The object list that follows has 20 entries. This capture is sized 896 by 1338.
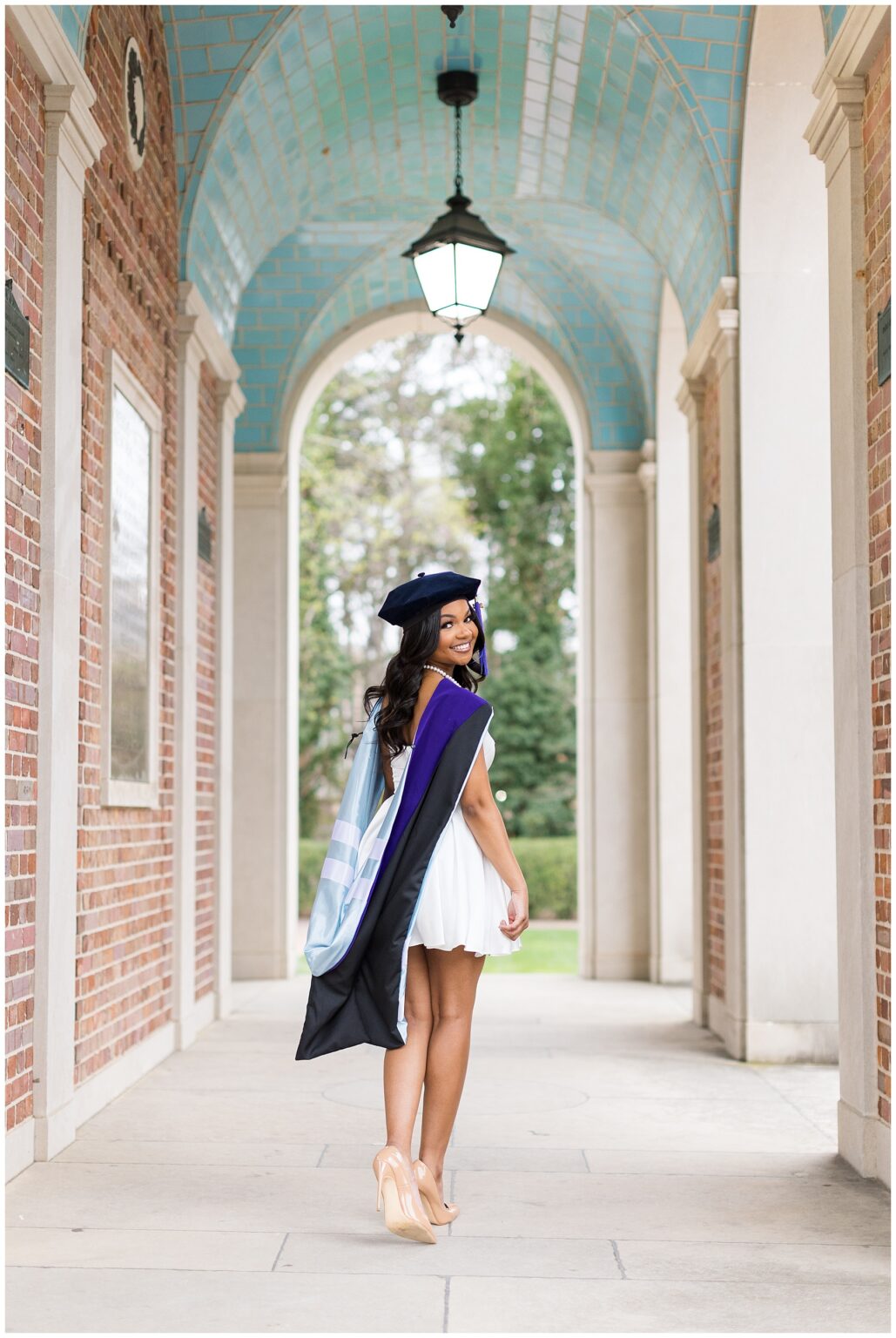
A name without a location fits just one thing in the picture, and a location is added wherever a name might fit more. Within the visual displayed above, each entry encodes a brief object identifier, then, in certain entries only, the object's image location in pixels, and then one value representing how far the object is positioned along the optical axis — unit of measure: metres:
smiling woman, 4.01
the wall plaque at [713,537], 8.24
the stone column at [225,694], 9.04
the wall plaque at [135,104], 6.61
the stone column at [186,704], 7.66
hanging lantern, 7.08
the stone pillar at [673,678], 11.08
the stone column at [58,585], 4.96
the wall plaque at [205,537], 8.73
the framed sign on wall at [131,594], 6.09
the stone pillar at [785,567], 7.27
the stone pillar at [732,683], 7.38
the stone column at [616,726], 11.41
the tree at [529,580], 24.70
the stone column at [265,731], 11.22
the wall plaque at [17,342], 4.68
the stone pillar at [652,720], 11.17
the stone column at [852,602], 4.91
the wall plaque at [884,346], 4.76
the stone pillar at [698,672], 8.55
